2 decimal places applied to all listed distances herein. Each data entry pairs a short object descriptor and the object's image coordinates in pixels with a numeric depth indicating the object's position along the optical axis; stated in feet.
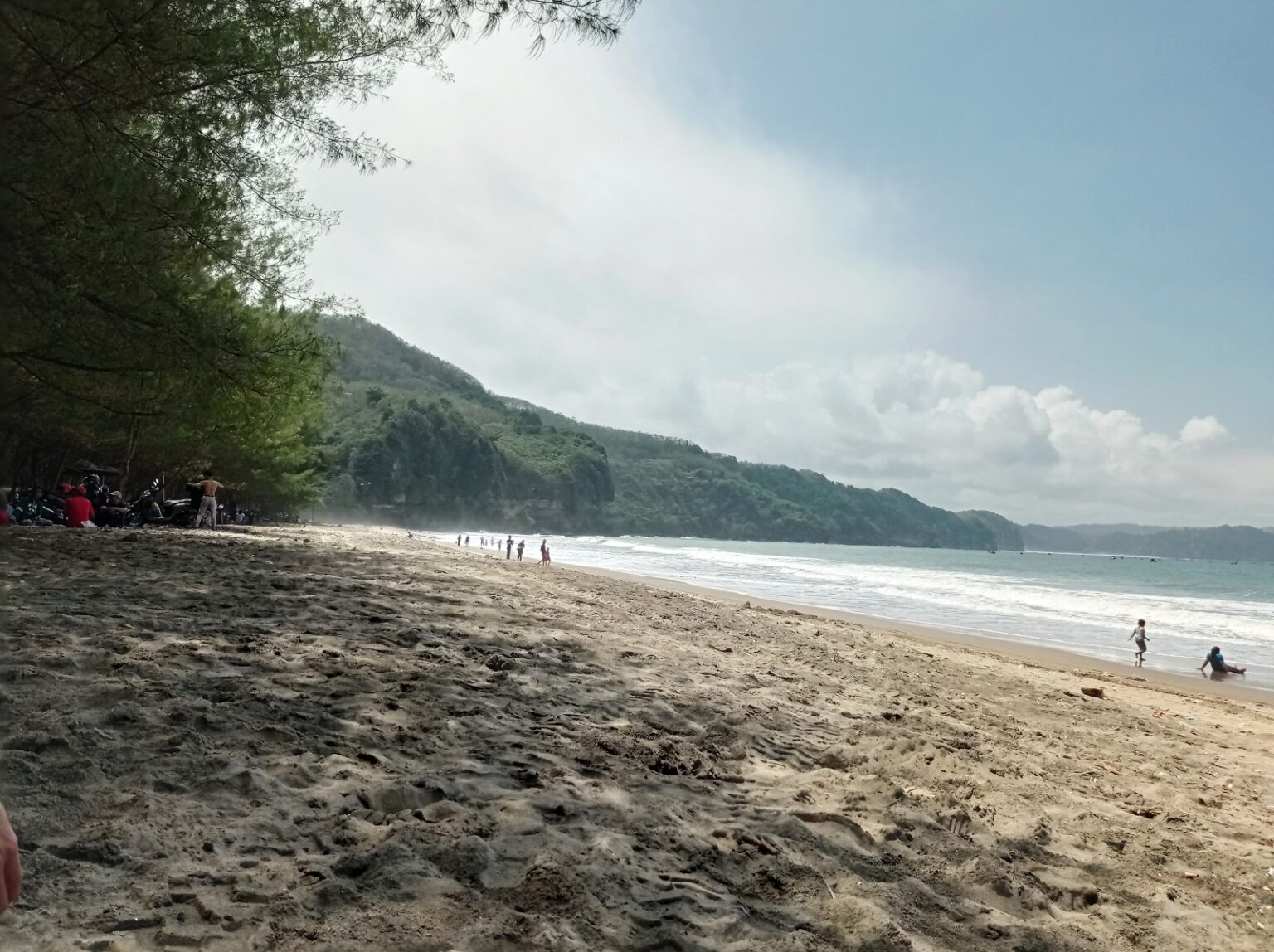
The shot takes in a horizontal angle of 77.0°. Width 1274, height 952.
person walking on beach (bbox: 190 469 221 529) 72.84
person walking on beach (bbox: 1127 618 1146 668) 57.21
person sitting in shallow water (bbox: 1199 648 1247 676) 53.78
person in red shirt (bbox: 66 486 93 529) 52.65
